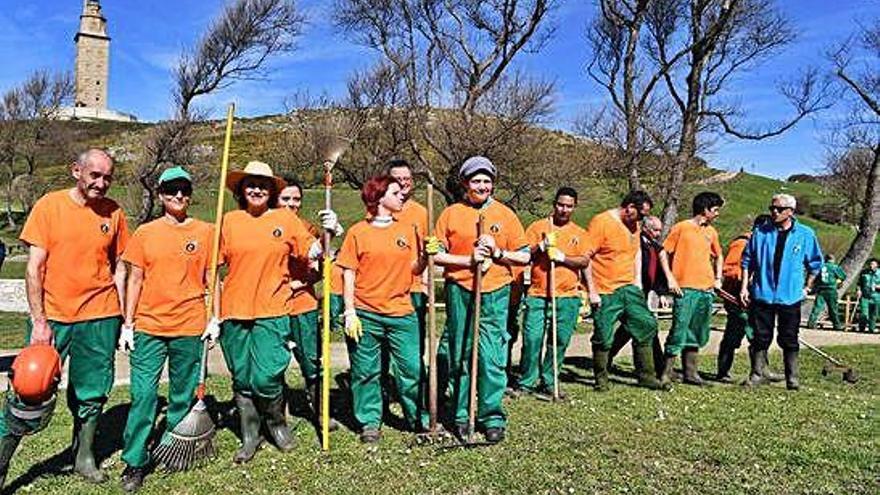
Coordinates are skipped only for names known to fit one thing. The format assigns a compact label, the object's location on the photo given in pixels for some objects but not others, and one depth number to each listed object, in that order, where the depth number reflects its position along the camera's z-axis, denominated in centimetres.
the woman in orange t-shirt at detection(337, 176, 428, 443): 581
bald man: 487
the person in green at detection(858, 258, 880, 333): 1664
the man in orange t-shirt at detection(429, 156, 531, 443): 595
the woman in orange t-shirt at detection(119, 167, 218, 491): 514
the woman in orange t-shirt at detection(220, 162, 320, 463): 551
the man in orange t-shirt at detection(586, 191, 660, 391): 797
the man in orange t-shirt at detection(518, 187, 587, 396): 757
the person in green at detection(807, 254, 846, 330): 1651
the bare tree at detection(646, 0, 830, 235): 1645
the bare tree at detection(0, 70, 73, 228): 4269
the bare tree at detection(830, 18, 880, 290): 1874
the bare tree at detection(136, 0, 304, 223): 2098
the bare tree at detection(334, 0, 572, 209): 1712
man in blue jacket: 817
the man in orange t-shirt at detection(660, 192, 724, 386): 848
